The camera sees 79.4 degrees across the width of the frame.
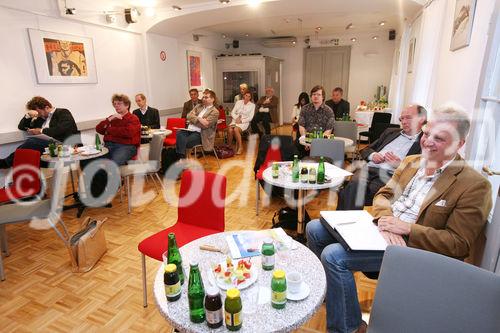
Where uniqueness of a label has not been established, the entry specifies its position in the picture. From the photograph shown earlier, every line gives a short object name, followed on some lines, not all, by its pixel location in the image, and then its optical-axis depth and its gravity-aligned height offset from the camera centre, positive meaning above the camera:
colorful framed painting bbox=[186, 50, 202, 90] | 7.45 +0.48
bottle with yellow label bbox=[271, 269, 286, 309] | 1.07 -0.70
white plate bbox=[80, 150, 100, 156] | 3.41 -0.71
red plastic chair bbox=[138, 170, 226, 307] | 1.92 -0.82
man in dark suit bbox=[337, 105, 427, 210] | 2.74 -0.70
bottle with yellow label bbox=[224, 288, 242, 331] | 0.97 -0.69
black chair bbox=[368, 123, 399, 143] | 4.91 -0.68
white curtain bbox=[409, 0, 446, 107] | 3.62 +0.46
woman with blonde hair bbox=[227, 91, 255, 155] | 6.49 -0.61
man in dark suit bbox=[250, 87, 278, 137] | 7.14 -0.52
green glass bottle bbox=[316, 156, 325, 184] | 2.43 -0.69
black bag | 3.17 -1.34
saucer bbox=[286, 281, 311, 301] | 1.11 -0.75
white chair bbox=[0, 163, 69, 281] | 2.36 -0.95
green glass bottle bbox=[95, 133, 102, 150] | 3.61 -0.66
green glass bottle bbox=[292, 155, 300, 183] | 2.51 -0.69
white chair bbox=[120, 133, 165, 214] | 3.55 -0.90
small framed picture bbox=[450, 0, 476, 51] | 2.38 +0.53
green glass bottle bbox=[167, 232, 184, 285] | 1.26 -0.70
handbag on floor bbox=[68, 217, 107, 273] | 2.44 -1.26
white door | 9.12 +0.62
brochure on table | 1.43 -0.75
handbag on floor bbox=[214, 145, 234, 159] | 6.03 -1.24
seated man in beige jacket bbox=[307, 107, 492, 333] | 1.43 -0.64
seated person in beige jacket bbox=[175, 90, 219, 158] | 5.11 -0.68
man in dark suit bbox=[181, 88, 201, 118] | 6.36 -0.30
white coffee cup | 1.14 -0.72
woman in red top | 3.71 -0.52
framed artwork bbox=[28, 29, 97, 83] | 4.06 +0.45
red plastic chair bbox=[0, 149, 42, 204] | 2.81 -0.82
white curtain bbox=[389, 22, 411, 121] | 6.09 +0.27
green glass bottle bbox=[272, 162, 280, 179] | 2.62 -0.71
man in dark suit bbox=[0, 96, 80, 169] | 3.80 -0.43
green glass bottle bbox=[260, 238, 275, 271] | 1.29 -0.70
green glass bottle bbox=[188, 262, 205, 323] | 1.03 -0.72
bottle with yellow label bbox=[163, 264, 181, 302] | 1.10 -0.69
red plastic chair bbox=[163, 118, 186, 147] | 5.43 -0.66
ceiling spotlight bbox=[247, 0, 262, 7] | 4.62 +1.28
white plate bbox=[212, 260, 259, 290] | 1.17 -0.74
